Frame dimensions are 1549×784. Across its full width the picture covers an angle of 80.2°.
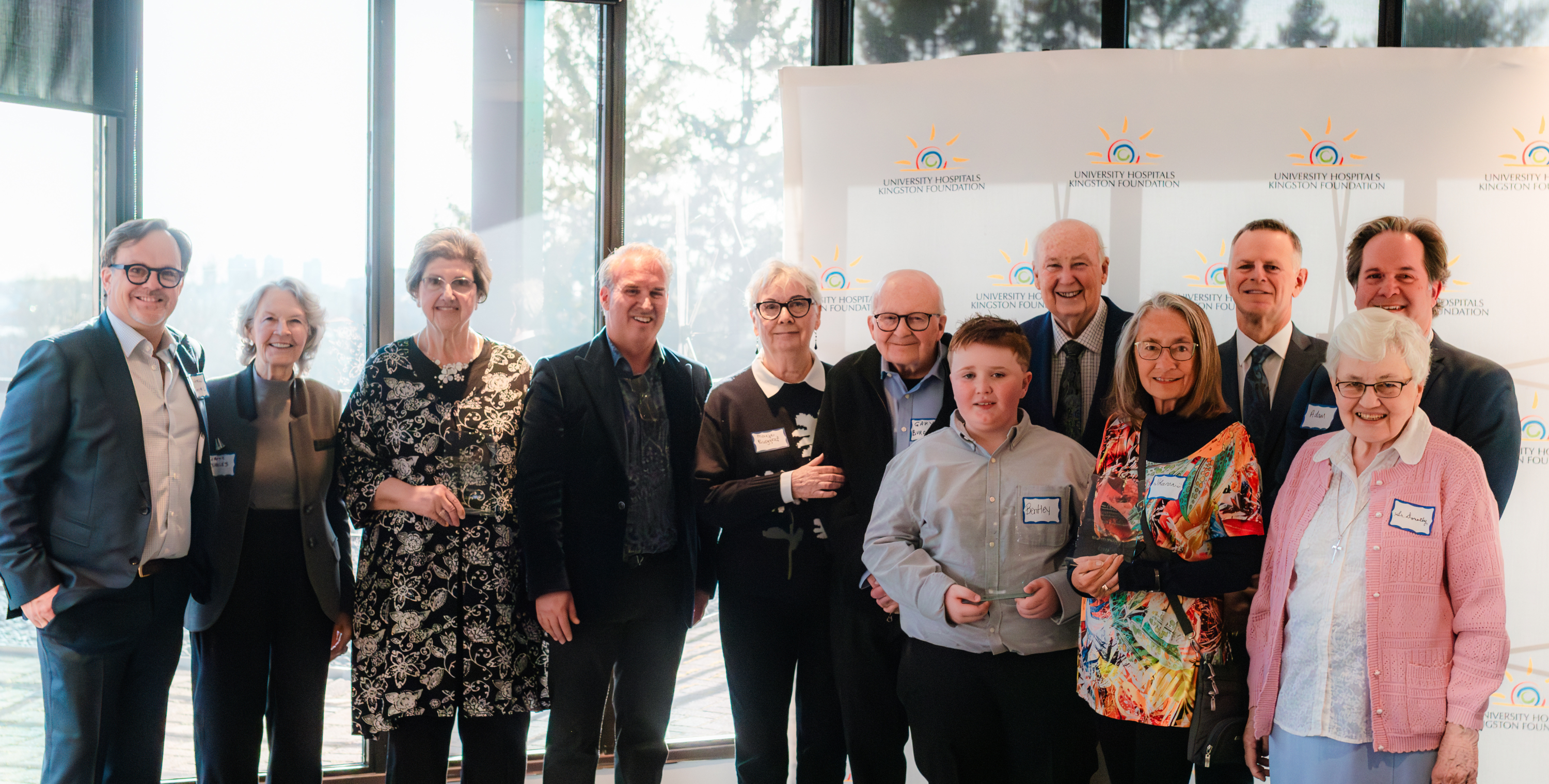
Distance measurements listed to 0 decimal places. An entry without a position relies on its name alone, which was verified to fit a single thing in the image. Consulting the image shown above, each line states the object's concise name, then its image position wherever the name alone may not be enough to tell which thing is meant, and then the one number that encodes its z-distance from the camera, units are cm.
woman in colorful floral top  205
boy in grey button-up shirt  215
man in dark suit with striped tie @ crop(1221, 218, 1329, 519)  273
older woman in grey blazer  262
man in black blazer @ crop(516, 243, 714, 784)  260
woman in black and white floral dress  254
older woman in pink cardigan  182
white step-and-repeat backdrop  323
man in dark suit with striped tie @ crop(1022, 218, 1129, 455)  274
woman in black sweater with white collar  257
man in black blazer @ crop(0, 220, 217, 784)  240
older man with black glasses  251
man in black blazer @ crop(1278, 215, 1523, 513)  235
